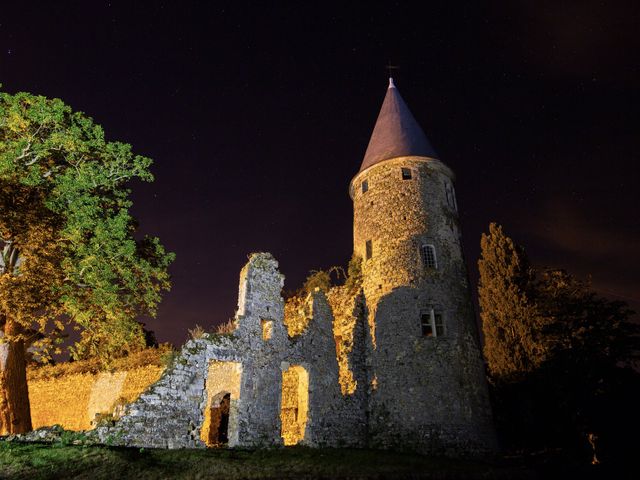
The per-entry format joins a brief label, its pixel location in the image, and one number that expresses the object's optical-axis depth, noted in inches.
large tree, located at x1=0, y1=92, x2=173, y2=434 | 602.9
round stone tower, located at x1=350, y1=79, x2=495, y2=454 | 757.9
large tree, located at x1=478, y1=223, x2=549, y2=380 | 1004.6
